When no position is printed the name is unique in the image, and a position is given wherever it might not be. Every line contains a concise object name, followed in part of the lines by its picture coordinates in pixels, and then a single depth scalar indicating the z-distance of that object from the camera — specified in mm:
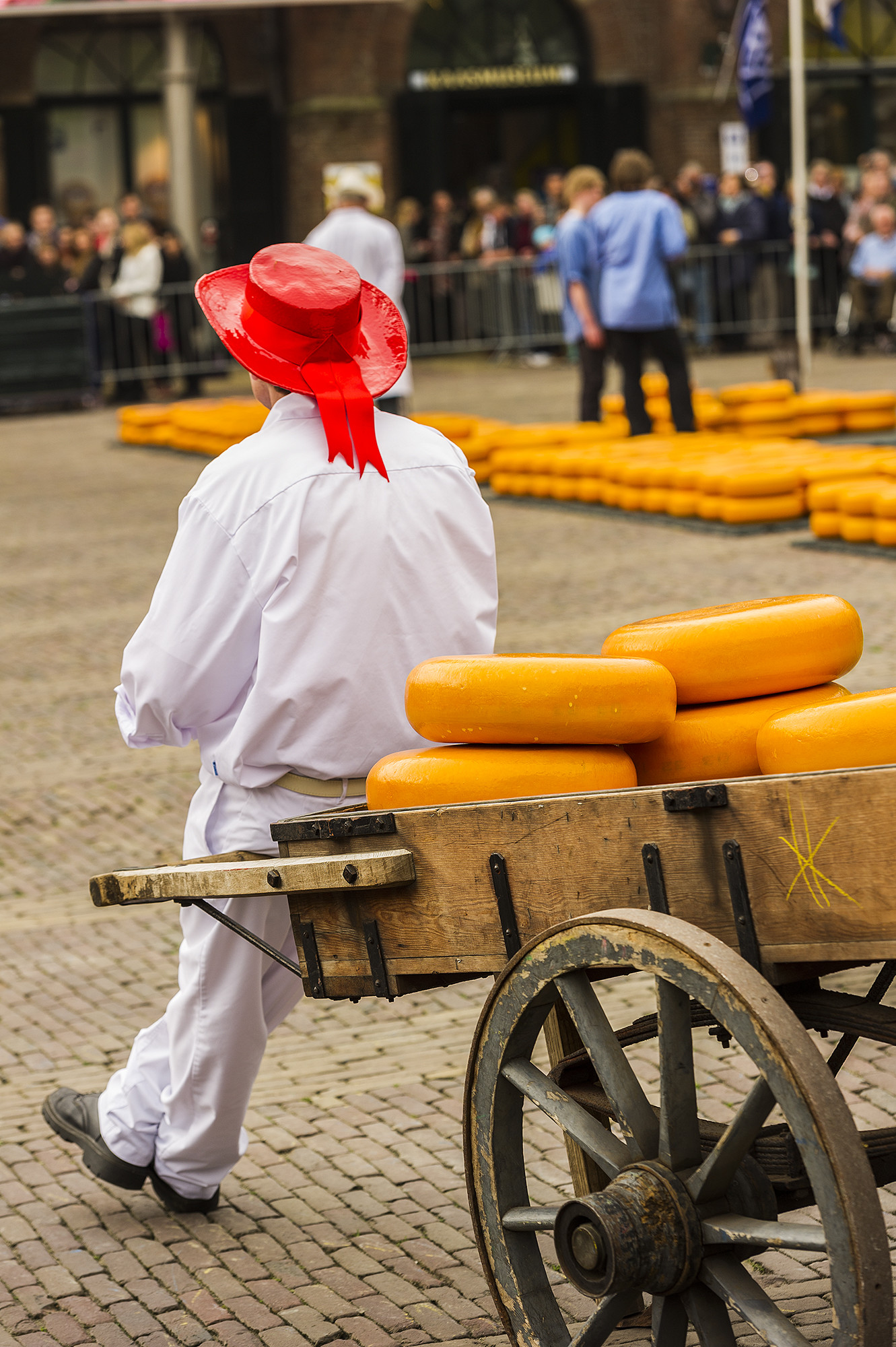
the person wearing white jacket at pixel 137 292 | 21578
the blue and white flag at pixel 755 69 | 20078
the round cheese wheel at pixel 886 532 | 10695
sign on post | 26672
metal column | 25625
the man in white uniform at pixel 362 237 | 13172
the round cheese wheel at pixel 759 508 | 11938
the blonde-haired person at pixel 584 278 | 14406
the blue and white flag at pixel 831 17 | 21688
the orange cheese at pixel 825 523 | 11195
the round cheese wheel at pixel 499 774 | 2898
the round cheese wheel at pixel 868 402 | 14477
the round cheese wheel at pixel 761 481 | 11836
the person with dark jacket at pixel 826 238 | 23625
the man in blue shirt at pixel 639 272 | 13328
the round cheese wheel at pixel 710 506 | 12117
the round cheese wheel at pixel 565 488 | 13547
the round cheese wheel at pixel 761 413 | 14172
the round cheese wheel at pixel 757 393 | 14211
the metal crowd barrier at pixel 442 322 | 22328
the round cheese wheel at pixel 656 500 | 12578
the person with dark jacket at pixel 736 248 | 23266
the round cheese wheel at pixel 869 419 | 14555
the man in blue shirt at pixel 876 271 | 21688
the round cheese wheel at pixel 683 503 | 12297
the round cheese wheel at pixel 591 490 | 13344
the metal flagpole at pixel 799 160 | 17344
